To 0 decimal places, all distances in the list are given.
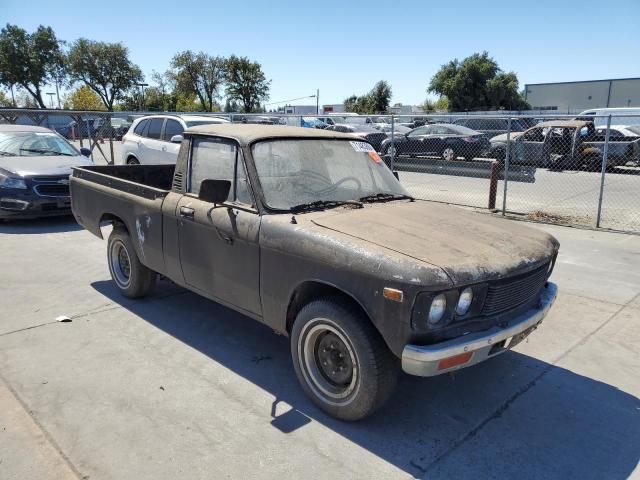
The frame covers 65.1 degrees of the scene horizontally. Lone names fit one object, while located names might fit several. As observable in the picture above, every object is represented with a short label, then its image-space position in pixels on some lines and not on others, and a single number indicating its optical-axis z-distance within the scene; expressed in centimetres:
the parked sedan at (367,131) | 2135
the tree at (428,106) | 7077
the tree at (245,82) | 5666
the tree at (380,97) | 6744
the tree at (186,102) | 5934
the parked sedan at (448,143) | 1897
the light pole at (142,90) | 5791
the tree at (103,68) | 5453
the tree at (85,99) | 5872
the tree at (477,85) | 5997
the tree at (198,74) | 5744
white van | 1884
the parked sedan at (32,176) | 835
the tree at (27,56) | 5169
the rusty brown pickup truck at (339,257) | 282
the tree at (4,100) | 6669
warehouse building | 6141
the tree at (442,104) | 6495
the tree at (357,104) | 6962
